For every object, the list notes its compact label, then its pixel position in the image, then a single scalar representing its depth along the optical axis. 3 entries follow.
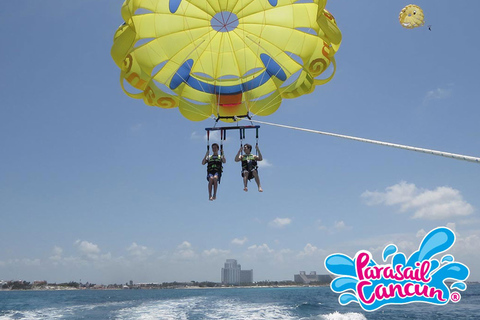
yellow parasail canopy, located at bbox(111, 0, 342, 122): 9.58
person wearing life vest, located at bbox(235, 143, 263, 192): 9.29
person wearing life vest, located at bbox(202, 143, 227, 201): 9.27
